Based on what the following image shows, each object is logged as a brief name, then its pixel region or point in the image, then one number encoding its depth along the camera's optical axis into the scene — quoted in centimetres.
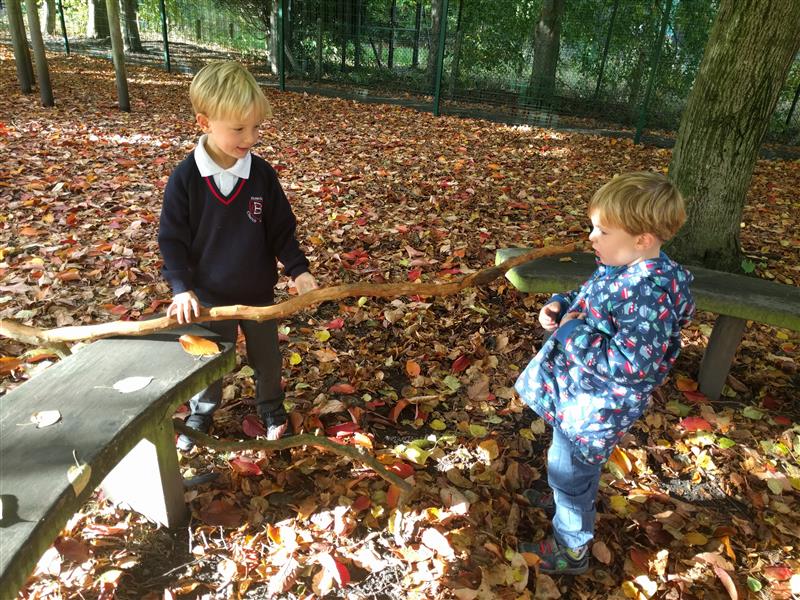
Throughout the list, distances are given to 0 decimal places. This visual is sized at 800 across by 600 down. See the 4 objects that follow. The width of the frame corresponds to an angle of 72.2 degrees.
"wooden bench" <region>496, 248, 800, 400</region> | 250
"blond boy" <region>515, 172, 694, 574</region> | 151
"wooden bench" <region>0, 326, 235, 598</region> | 122
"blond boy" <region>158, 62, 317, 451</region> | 182
